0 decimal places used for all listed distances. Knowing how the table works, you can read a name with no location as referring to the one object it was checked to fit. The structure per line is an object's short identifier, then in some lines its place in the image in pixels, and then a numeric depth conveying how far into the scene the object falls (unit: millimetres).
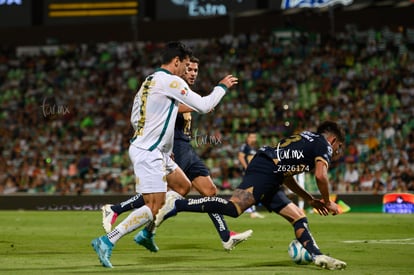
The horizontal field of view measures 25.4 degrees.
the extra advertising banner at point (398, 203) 24828
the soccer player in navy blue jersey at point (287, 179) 10156
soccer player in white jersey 10055
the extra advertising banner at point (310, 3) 30153
